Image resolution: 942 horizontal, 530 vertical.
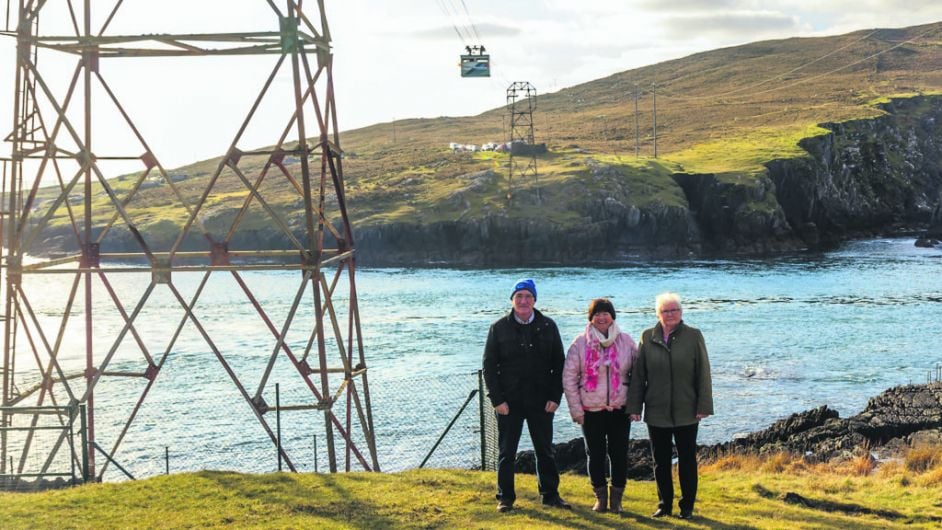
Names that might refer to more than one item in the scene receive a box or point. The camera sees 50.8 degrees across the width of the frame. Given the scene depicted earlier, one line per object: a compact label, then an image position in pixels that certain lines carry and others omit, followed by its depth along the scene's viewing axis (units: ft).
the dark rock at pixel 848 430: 77.41
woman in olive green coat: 35.86
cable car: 186.37
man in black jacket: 36.55
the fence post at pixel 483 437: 54.08
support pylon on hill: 356.55
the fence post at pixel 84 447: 48.05
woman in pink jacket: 35.91
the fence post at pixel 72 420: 47.65
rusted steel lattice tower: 62.23
